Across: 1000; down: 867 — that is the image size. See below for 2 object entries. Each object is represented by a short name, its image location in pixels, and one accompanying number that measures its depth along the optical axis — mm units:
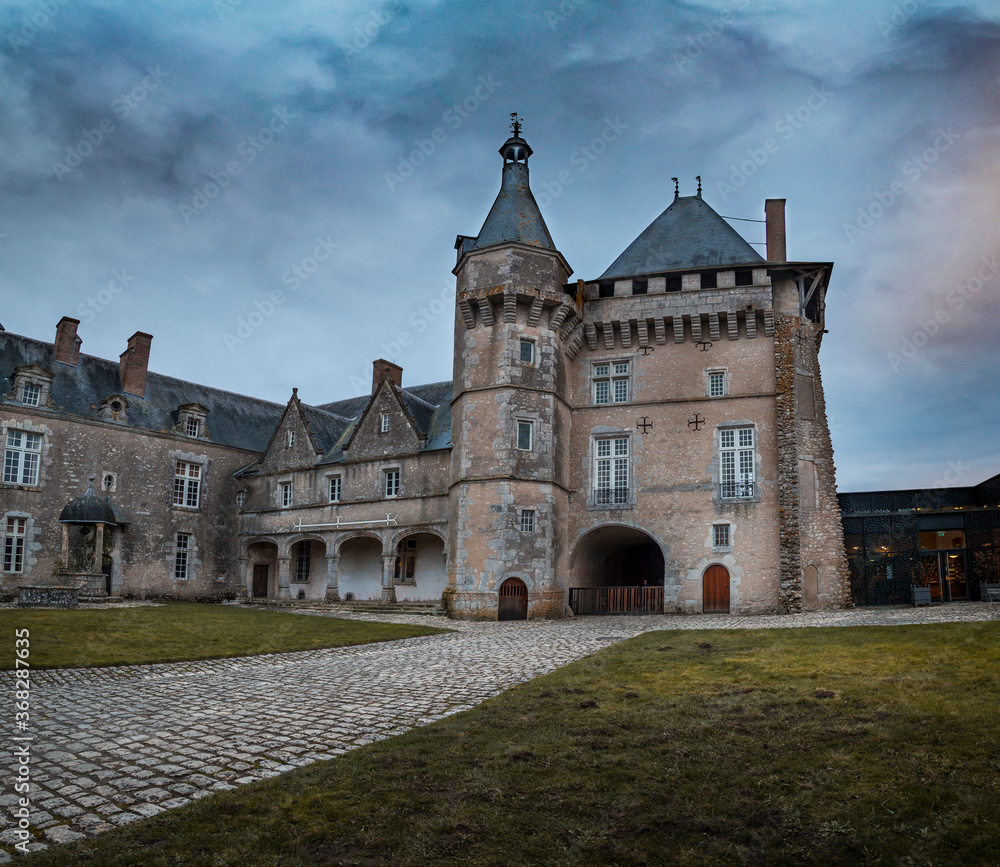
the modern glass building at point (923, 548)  23859
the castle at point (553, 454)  23203
